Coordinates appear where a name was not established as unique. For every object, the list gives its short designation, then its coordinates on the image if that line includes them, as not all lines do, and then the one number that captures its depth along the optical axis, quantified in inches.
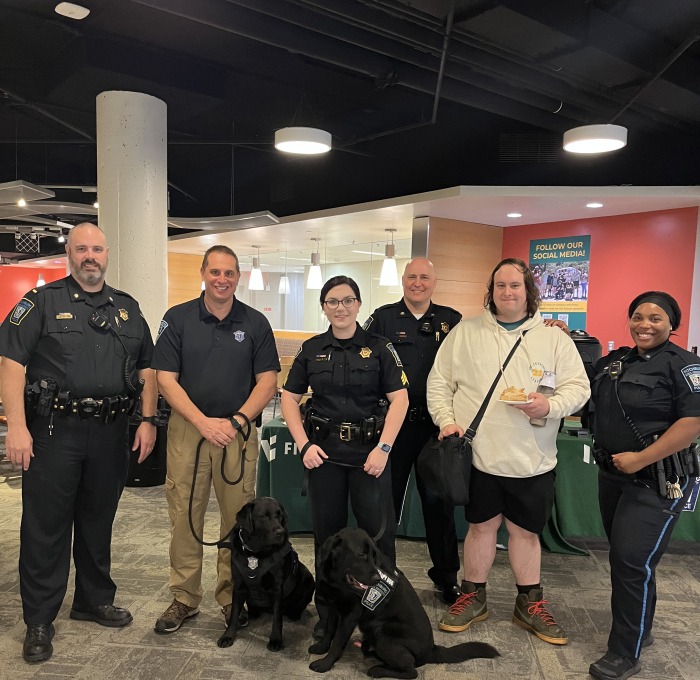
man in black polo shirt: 98.7
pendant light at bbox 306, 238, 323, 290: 410.6
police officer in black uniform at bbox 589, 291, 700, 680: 86.2
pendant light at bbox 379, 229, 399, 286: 340.5
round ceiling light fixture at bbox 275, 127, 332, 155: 191.6
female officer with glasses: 98.1
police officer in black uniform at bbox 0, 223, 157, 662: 90.6
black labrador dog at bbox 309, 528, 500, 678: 85.4
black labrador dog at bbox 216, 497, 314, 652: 92.5
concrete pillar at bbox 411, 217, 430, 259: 289.1
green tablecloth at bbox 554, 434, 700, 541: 139.6
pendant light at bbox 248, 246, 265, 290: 441.1
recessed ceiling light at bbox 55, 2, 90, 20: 141.8
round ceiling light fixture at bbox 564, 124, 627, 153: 171.0
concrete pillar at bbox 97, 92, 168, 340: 179.0
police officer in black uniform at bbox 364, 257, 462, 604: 113.5
